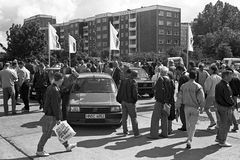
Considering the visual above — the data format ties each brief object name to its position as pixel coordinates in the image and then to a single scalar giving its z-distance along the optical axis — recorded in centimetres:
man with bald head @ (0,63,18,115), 1125
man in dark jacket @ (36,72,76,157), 641
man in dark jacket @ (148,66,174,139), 773
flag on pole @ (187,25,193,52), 2000
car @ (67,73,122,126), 858
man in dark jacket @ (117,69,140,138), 797
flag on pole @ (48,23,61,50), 1966
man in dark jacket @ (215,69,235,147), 715
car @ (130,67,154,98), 1571
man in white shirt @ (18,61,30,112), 1203
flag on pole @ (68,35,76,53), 2228
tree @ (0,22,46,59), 4788
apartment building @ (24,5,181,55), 9531
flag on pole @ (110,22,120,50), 2014
